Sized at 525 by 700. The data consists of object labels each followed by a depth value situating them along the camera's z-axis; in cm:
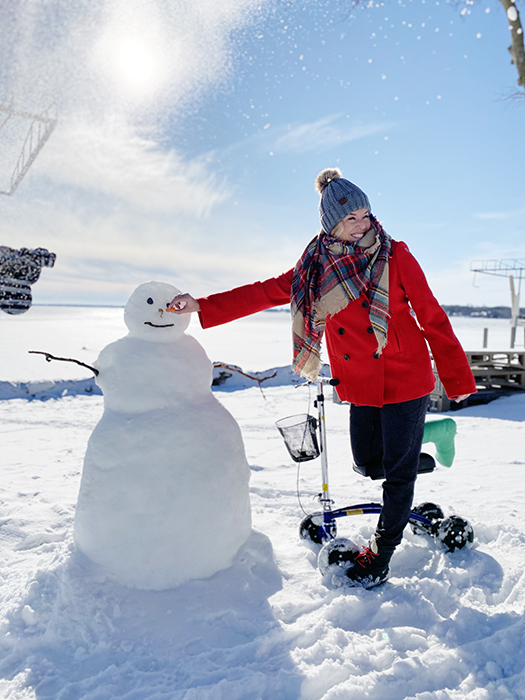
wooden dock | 612
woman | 180
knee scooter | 210
